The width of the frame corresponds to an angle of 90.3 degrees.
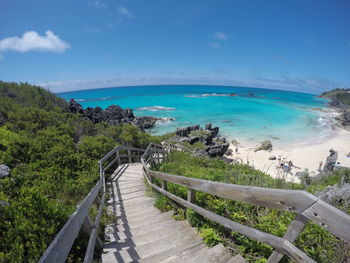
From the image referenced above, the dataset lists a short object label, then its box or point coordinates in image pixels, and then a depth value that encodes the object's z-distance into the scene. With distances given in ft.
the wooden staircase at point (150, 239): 7.61
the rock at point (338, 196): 11.03
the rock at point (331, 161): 47.45
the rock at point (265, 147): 74.13
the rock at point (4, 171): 16.34
